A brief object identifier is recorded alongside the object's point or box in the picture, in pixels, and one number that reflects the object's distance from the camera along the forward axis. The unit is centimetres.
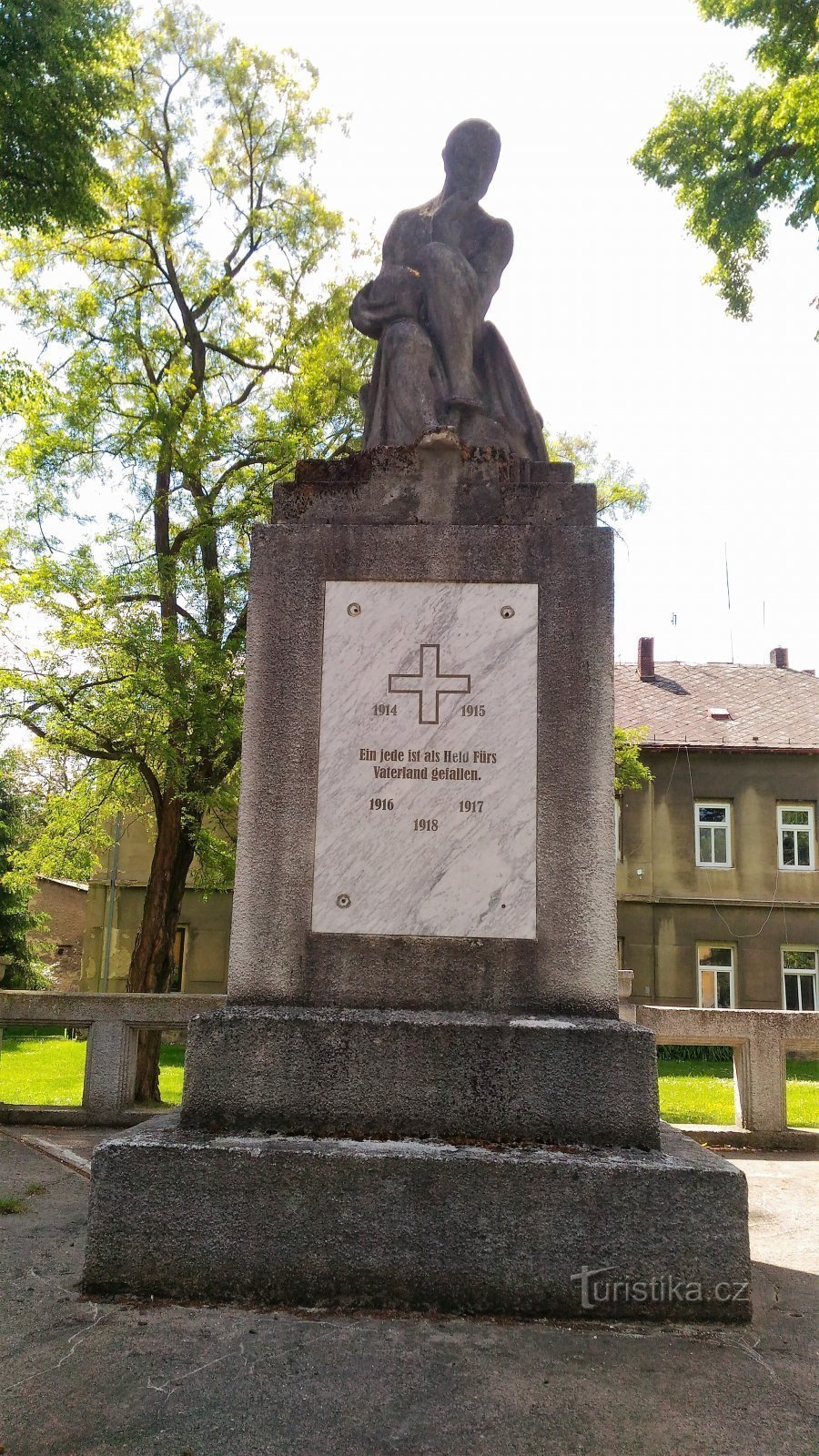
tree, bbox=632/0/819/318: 1448
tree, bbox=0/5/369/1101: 1313
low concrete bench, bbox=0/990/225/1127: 740
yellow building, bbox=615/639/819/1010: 2762
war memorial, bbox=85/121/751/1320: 354
